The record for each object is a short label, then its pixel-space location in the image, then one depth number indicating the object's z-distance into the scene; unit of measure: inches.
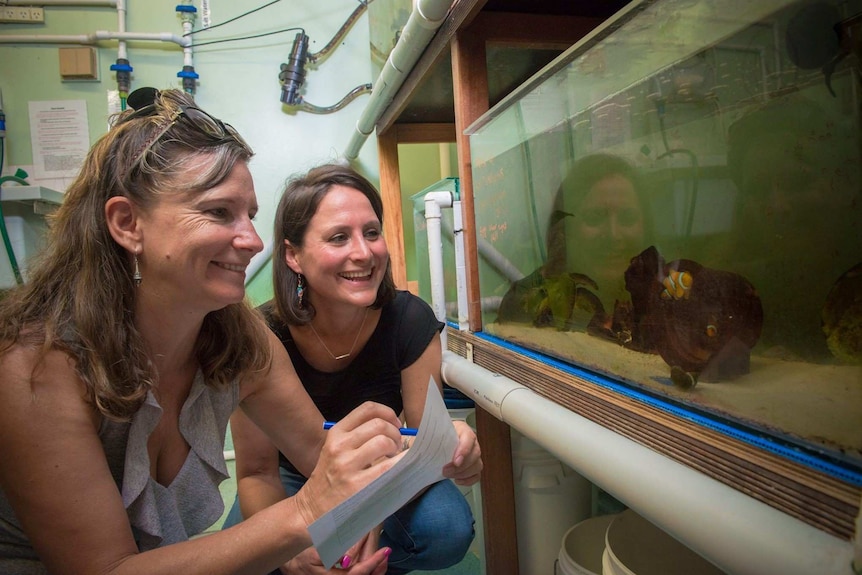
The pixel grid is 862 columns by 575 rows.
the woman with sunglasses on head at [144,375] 25.8
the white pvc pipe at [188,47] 99.0
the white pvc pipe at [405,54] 47.1
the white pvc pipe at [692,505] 16.7
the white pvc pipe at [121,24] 96.3
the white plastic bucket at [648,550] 38.8
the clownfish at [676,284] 27.4
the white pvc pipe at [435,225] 57.9
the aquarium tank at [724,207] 20.7
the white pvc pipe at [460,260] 54.7
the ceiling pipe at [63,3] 95.3
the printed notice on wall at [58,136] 96.3
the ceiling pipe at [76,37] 95.0
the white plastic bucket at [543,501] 53.6
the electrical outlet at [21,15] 94.7
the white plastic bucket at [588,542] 46.4
